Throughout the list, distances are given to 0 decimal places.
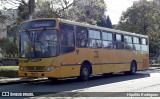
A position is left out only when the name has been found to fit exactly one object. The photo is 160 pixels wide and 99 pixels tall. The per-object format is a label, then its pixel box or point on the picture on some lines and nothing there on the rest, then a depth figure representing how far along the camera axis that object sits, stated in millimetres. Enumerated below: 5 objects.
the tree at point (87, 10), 32219
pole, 25525
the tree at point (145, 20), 55938
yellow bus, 17016
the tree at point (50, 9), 30597
